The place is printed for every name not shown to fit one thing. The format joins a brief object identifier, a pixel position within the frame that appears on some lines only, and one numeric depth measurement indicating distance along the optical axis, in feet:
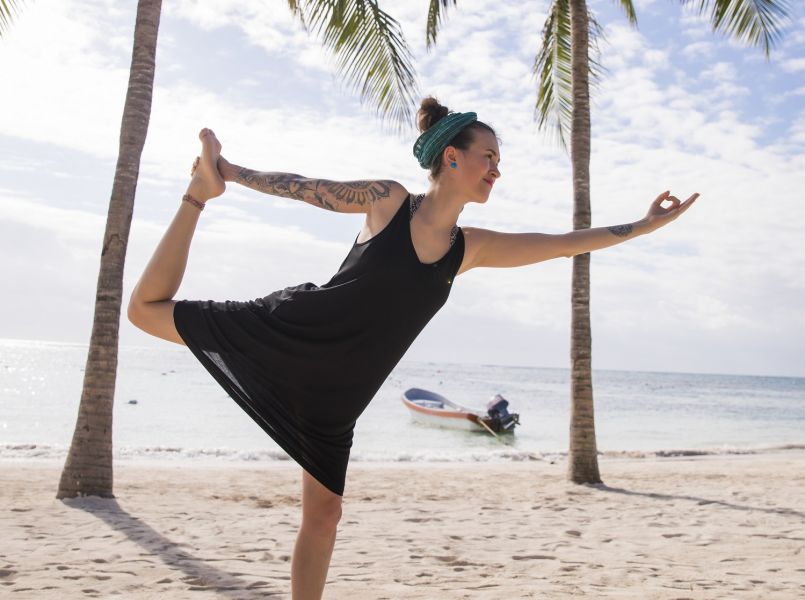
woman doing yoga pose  8.89
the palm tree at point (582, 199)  32.14
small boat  80.02
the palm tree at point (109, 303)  25.64
